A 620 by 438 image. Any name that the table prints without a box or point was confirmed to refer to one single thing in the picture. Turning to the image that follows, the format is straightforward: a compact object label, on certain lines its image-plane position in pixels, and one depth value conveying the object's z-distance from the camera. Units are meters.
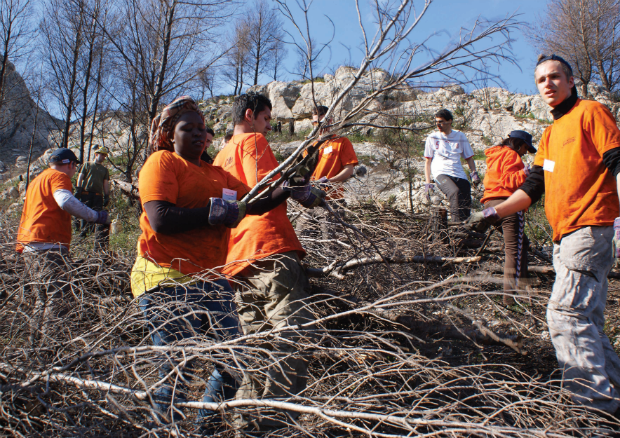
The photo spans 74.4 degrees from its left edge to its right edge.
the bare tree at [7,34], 10.62
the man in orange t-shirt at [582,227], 2.10
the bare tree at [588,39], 14.85
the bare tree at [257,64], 24.96
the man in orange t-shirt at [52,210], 3.36
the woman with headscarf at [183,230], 1.81
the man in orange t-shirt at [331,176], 3.41
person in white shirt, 5.19
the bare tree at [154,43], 6.57
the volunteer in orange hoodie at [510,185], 3.86
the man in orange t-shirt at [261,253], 2.18
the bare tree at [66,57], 9.77
